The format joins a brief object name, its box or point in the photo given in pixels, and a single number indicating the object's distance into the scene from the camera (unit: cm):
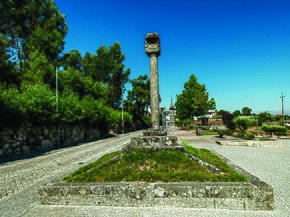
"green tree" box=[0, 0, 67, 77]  2188
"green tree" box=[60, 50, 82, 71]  3709
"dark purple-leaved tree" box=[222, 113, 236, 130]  2946
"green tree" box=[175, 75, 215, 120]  3378
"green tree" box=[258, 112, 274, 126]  5500
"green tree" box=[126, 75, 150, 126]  4938
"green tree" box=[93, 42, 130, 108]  3938
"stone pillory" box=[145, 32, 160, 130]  787
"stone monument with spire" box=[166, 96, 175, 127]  6450
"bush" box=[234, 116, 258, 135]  2084
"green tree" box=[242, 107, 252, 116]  15155
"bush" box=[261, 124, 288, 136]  1834
